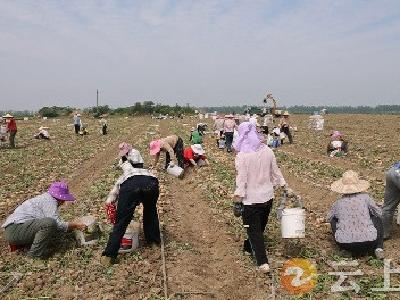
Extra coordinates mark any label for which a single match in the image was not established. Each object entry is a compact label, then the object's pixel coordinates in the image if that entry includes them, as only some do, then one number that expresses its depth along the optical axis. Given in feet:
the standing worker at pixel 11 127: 74.25
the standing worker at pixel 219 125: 73.04
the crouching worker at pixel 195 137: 62.08
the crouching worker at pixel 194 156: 51.03
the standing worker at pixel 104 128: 112.78
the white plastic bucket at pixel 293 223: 21.76
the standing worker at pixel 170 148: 45.83
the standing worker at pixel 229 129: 60.85
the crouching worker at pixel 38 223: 22.75
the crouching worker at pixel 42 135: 95.45
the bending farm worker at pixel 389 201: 24.64
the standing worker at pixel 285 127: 75.82
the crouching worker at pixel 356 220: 21.97
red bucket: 23.80
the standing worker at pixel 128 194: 21.95
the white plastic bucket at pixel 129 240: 23.91
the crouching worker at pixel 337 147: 61.62
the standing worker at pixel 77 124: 109.19
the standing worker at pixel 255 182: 20.90
